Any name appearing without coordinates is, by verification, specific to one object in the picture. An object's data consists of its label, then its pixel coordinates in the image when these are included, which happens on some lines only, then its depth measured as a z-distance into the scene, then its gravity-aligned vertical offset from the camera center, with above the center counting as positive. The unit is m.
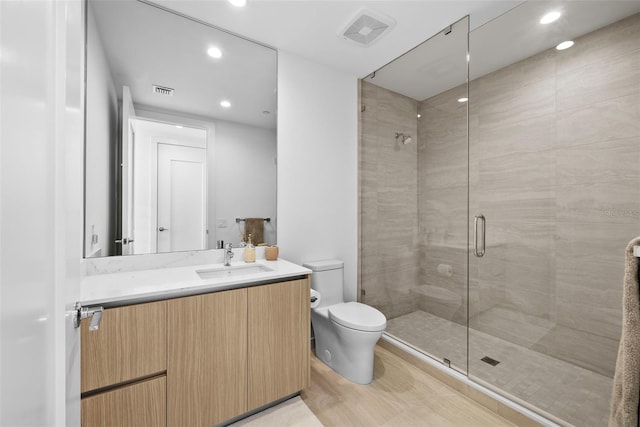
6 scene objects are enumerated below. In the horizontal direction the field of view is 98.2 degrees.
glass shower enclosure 1.68 +0.14
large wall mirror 1.65 +0.55
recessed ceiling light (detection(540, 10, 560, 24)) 1.75 +1.27
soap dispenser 2.02 -0.29
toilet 1.88 -0.79
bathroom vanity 1.18 -0.65
